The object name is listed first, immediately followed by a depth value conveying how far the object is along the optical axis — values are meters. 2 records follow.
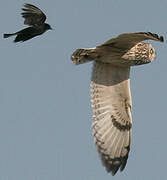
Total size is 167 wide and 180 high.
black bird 11.52
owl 14.21
